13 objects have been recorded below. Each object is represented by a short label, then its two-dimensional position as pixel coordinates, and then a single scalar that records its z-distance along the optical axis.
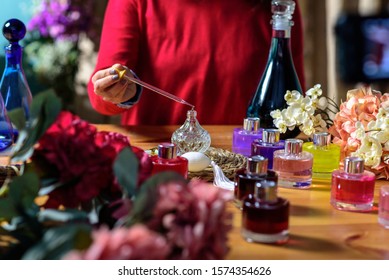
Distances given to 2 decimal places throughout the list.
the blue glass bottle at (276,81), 1.89
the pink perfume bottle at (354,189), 1.45
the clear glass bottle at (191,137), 1.76
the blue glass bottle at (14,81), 1.79
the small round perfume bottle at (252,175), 1.38
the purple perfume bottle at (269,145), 1.66
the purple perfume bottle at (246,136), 1.80
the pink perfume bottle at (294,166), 1.58
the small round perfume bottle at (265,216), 1.25
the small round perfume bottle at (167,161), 1.49
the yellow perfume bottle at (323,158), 1.66
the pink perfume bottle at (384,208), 1.38
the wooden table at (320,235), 1.26
